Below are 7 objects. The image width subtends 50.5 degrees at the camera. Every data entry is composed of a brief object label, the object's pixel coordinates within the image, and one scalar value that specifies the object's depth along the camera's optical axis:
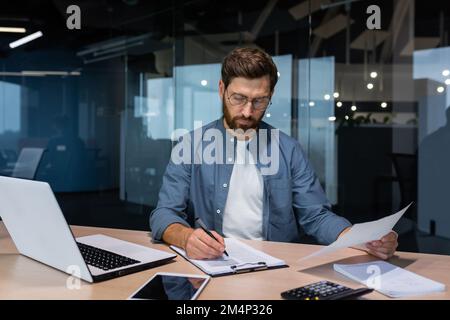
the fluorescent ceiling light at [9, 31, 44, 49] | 4.89
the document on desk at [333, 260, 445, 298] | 1.08
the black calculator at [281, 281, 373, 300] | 1.00
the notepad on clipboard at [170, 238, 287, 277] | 1.22
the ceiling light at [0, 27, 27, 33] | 4.87
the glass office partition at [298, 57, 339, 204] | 4.27
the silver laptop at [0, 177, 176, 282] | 1.06
